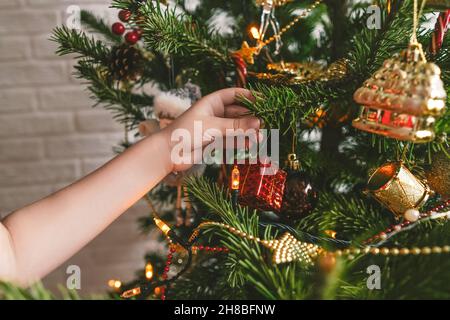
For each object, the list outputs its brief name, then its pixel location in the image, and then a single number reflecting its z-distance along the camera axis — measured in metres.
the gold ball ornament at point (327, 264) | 0.27
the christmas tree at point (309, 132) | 0.35
